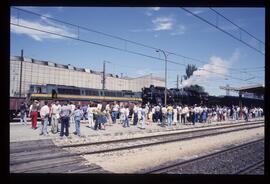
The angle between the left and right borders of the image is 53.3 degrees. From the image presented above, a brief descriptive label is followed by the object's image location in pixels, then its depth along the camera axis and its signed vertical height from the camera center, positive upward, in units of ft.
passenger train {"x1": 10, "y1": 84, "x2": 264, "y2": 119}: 86.17 +2.38
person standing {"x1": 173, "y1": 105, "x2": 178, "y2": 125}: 75.68 -3.89
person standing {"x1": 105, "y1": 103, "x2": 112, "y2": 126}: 67.80 -3.32
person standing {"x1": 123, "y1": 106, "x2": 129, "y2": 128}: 65.71 -2.92
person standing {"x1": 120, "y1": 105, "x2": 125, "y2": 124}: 65.84 -2.46
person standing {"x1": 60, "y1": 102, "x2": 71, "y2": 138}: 44.96 -1.86
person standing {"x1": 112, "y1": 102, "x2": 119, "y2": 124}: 69.40 -2.65
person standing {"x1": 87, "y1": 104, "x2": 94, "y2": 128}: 57.59 -2.92
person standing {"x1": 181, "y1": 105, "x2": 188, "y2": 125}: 81.26 -3.11
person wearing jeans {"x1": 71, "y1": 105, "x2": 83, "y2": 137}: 48.29 -2.71
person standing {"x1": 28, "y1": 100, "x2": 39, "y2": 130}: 54.44 -2.47
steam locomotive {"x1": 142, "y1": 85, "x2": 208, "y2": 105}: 111.24 +2.63
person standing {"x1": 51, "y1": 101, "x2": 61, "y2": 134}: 48.39 -2.43
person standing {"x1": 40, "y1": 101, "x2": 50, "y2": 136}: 46.65 -2.64
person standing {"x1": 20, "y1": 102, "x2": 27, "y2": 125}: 64.84 -2.04
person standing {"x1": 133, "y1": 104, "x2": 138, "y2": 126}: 68.59 -3.34
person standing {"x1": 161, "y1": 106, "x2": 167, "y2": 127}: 74.02 -2.71
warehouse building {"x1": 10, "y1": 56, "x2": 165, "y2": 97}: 139.74 +16.11
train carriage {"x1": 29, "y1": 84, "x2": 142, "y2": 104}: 86.63 +2.97
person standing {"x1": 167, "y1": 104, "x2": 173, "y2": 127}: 70.95 -3.15
